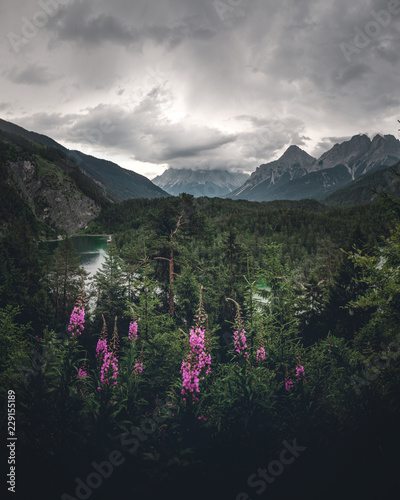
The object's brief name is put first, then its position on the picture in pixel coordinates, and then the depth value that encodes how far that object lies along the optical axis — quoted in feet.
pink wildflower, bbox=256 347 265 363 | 30.01
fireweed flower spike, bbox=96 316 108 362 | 28.46
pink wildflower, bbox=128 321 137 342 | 37.47
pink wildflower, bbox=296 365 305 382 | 30.91
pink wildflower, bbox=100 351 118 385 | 26.34
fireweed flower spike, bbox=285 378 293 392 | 32.37
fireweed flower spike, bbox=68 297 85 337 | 31.22
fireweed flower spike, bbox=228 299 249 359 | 25.78
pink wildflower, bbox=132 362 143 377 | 30.62
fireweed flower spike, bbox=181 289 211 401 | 21.77
